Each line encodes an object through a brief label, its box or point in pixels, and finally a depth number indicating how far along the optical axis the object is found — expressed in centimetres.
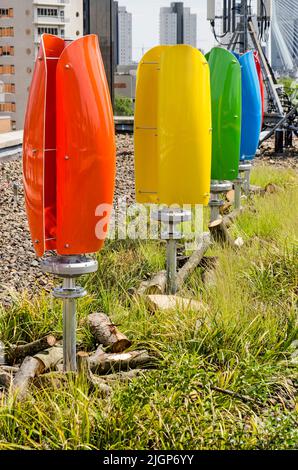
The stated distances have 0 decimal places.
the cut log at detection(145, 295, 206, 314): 373
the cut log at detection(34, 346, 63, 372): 324
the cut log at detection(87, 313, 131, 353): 345
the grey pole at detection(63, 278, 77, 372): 316
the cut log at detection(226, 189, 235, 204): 753
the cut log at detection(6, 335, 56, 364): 347
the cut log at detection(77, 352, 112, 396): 304
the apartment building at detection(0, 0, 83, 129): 5872
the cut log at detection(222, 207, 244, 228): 633
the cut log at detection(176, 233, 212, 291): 464
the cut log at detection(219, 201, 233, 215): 702
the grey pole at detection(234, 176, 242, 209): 688
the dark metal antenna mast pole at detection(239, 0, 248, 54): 1558
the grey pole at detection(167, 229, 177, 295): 450
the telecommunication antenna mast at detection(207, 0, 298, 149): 1530
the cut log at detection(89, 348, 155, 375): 331
